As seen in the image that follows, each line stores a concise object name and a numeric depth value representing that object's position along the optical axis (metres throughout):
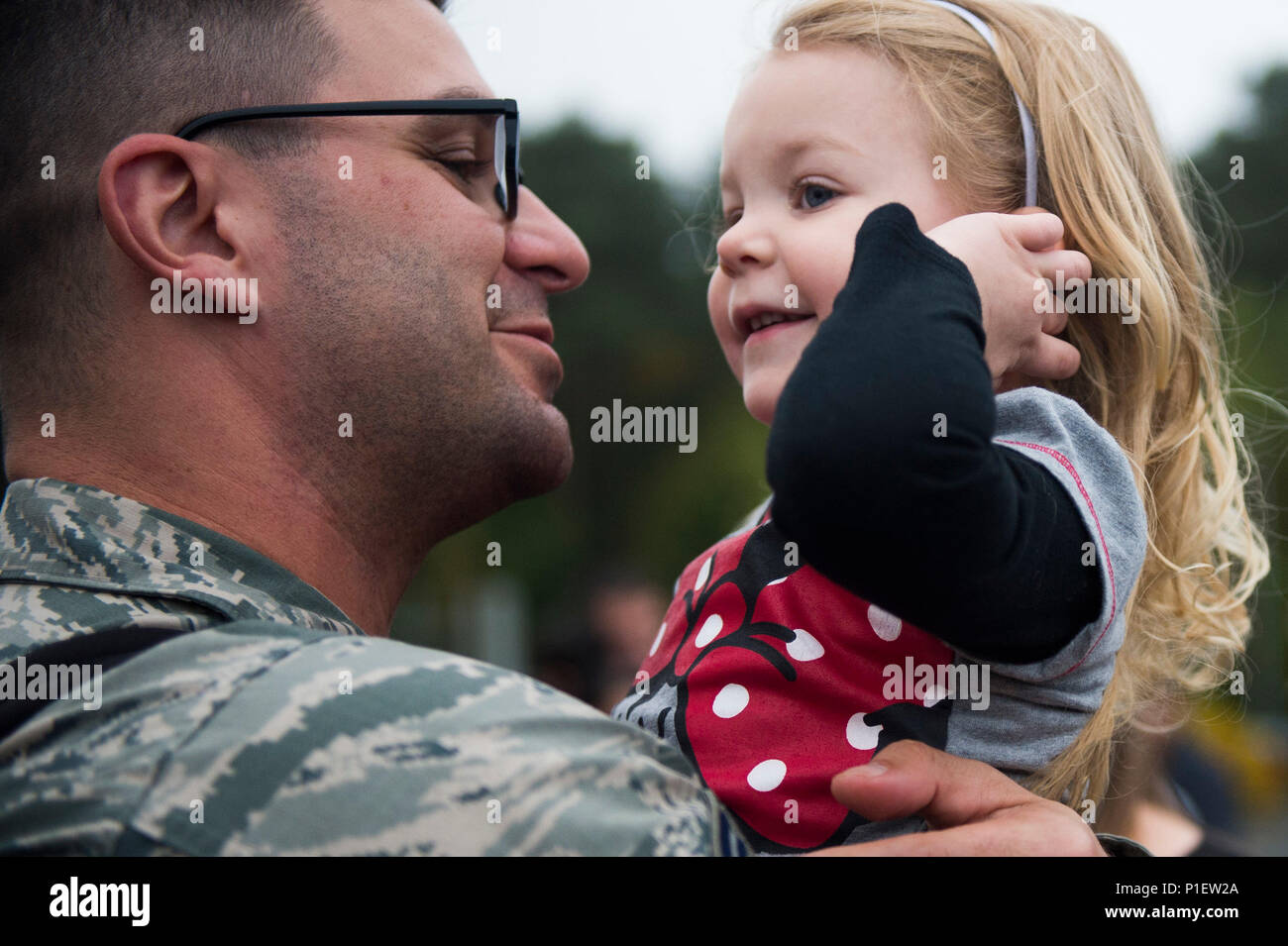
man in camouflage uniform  0.78
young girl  0.81
